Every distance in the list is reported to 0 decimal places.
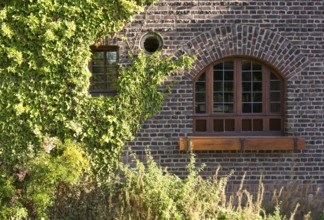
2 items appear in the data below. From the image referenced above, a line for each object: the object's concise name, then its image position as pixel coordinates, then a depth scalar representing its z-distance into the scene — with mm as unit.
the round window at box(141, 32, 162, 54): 9891
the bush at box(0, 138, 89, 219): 8656
